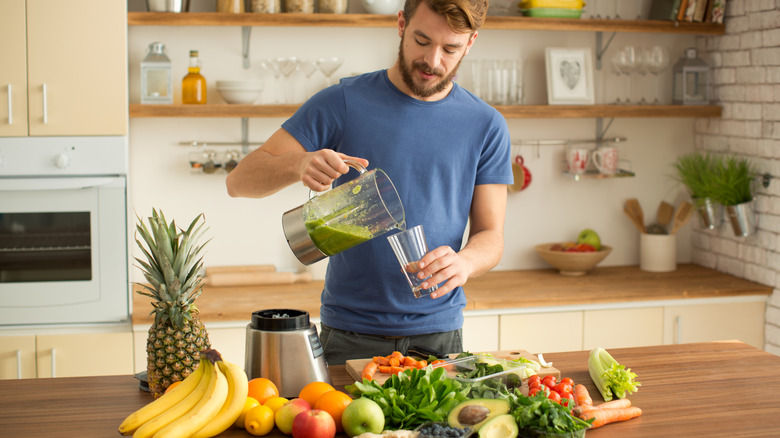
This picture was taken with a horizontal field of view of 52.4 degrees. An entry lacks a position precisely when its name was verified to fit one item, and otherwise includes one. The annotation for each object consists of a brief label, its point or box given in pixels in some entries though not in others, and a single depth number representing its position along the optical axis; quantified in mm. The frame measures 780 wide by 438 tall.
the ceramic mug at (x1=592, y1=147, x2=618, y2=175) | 3818
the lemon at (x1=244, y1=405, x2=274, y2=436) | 1499
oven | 3039
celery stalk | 1727
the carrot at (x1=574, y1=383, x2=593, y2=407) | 1634
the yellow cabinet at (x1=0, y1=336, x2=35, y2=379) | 3014
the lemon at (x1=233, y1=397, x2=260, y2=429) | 1527
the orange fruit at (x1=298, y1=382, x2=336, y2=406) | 1565
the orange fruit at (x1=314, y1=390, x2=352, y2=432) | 1497
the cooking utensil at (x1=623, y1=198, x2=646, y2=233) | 3984
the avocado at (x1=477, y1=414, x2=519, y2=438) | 1443
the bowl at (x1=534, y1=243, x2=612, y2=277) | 3719
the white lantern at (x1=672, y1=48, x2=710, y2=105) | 3836
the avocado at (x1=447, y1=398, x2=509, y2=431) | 1466
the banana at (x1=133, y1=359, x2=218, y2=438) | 1438
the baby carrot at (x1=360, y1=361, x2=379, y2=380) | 1754
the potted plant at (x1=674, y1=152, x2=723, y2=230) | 3646
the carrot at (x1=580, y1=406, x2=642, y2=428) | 1577
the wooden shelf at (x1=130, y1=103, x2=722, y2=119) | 3287
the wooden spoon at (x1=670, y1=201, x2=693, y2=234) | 3880
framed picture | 3721
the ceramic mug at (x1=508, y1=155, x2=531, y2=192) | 3859
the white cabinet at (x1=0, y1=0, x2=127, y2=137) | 2971
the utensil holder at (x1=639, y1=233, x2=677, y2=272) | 3871
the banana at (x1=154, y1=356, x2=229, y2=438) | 1430
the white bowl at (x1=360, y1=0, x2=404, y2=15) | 3432
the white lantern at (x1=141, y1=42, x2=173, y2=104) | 3318
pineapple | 1650
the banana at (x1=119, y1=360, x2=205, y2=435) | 1479
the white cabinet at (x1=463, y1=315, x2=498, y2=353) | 3268
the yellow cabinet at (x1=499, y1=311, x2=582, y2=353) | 3322
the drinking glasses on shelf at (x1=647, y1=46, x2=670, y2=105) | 3699
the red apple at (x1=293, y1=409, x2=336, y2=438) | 1442
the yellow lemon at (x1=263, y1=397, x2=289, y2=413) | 1528
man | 2127
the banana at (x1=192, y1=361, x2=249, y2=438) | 1483
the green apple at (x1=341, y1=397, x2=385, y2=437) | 1449
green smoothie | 1698
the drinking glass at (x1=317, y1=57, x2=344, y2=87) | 3430
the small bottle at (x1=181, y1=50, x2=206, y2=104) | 3369
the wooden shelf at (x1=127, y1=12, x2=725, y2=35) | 3254
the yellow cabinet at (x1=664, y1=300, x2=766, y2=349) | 3477
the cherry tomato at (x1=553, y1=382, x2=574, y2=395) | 1631
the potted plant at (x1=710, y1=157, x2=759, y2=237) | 3543
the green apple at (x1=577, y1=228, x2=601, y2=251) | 3855
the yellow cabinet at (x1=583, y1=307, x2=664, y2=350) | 3395
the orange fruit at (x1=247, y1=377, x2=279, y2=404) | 1577
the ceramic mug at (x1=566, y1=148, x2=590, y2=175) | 3818
